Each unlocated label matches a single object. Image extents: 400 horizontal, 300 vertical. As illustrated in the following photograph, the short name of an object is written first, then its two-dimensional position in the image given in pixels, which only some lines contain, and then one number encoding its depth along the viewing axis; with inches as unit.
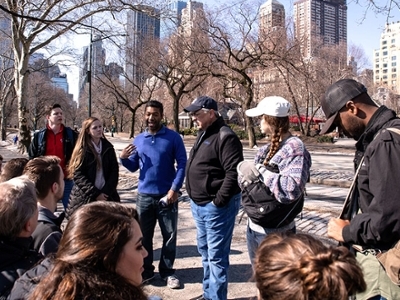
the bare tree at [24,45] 706.8
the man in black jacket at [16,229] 88.7
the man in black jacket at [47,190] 110.9
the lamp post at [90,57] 775.4
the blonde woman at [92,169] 183.8
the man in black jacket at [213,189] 147.2
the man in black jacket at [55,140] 221.5
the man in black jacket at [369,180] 83.0
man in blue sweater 177.3
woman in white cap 118.6
